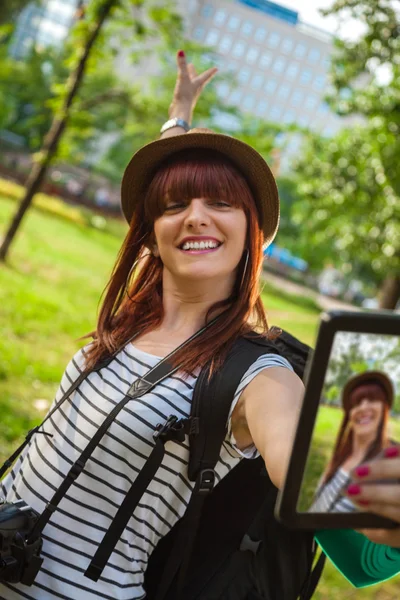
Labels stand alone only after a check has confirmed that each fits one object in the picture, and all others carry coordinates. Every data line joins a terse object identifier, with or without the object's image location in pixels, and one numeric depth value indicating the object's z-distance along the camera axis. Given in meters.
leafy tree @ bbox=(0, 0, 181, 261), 10.72
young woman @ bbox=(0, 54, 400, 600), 1.72
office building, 67.00
